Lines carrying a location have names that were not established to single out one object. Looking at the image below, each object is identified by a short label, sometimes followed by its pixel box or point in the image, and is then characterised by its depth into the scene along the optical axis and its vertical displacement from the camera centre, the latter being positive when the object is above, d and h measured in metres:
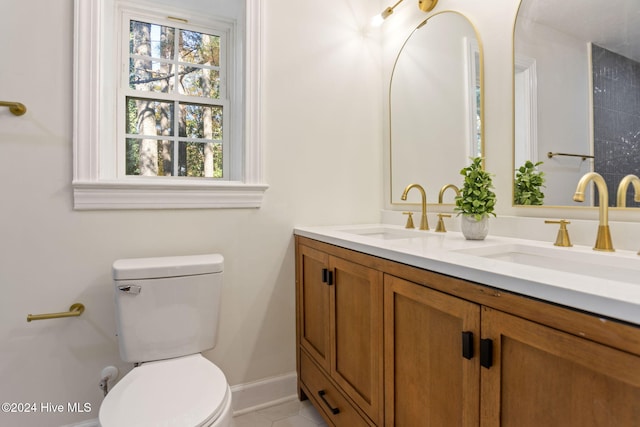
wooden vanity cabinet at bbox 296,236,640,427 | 0.52 -0.31
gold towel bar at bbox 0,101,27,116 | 1.28 +0.43
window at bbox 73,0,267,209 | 1.39 +0.55
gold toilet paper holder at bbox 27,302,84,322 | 1.31 -0.40
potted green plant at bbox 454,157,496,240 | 1.20 +0.04
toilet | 1.00 -0.47
